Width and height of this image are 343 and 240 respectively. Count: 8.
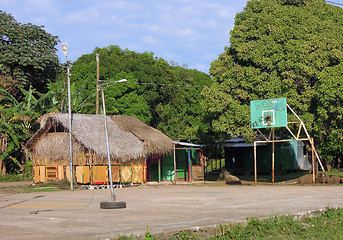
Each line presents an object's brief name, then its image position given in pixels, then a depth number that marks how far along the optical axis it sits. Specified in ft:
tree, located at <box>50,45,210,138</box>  129.75
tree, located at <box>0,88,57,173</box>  93.81
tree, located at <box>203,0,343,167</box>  80.38
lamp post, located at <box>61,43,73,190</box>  76.38
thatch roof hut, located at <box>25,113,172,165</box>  80.84
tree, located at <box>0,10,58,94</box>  122.21
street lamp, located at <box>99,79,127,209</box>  41.09
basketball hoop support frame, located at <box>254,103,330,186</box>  75.15
